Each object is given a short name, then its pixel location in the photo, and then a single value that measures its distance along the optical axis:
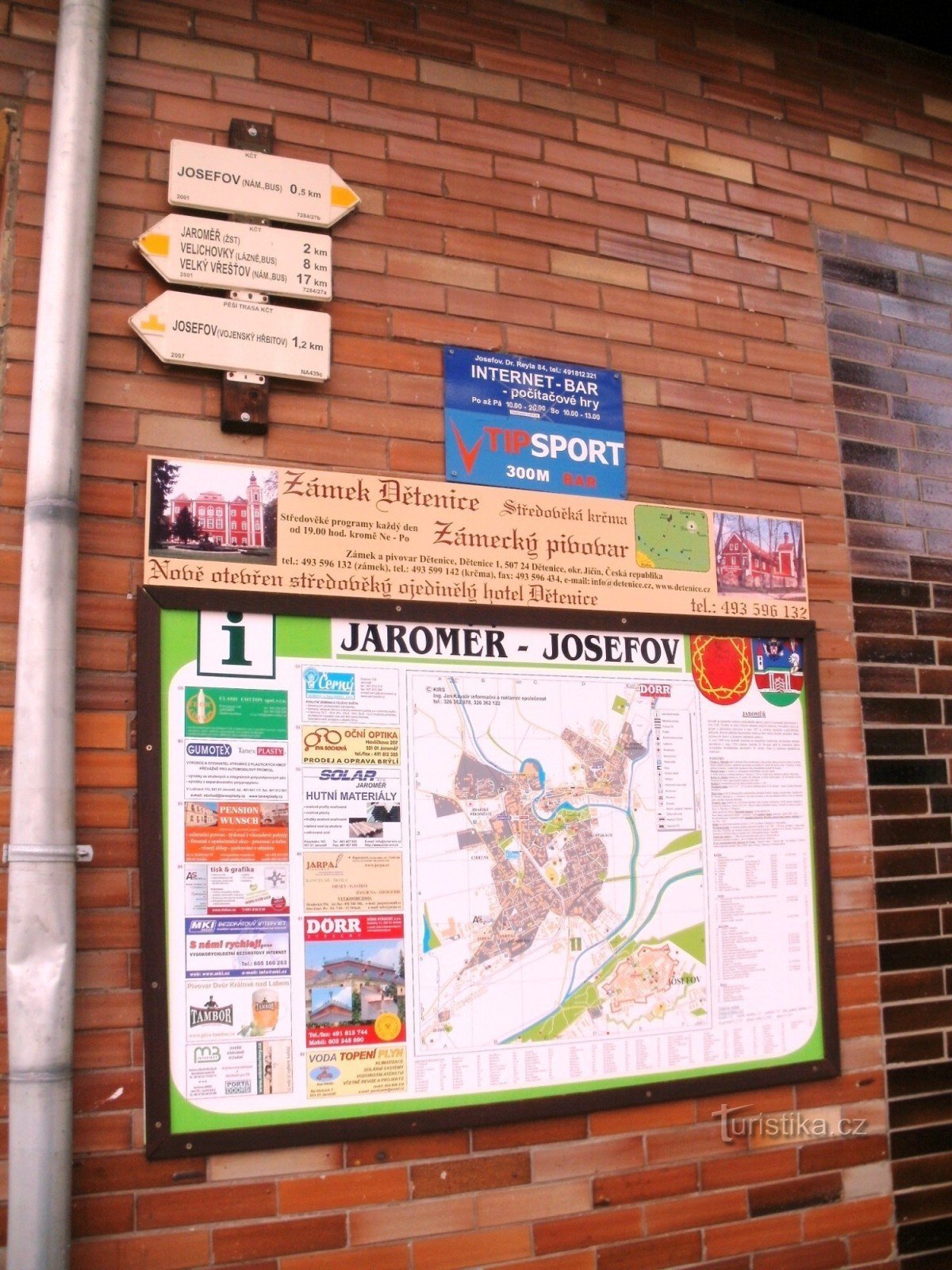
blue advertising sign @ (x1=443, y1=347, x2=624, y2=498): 3.09
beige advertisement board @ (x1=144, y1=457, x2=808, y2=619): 2.76
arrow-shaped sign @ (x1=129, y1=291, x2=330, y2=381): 2.79
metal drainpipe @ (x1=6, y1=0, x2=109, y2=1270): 2.33
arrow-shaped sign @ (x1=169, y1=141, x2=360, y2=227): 2.88
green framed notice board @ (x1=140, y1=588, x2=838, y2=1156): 2.62
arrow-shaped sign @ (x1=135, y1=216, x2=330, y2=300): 2.82
